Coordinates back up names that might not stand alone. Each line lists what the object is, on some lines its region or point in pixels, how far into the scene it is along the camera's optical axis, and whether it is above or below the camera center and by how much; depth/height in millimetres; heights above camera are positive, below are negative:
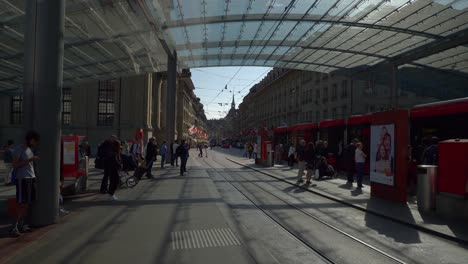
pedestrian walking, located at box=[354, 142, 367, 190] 15125 -712
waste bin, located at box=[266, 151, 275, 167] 28328 -1292
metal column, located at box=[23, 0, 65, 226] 8102 +878
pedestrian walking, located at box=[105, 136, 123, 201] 11781 -772
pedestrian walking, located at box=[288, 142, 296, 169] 27703 -977
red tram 15586 +836
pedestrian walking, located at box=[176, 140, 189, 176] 20219 -688
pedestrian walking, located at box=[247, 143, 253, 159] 43969 -871
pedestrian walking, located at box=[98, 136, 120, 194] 11969 -419
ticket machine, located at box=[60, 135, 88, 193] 13519 -882
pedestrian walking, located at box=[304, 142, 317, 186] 16516 -652
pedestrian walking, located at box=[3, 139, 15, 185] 14953 -920
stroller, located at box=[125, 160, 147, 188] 14992 -1370
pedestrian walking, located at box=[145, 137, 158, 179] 17719 -539
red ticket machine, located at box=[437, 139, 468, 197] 9461 -555
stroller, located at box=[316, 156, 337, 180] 19234 -1258
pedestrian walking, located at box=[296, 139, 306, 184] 16828 -666
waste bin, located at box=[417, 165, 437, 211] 10406 -1099
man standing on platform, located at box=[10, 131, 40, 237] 7379 -717
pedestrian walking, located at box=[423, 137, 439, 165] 12516 -350
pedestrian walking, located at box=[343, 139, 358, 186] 16875 -683
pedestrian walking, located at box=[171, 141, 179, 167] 26797 -1020
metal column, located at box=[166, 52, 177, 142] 30078 +3436
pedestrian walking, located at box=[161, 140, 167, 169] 25372 -815
